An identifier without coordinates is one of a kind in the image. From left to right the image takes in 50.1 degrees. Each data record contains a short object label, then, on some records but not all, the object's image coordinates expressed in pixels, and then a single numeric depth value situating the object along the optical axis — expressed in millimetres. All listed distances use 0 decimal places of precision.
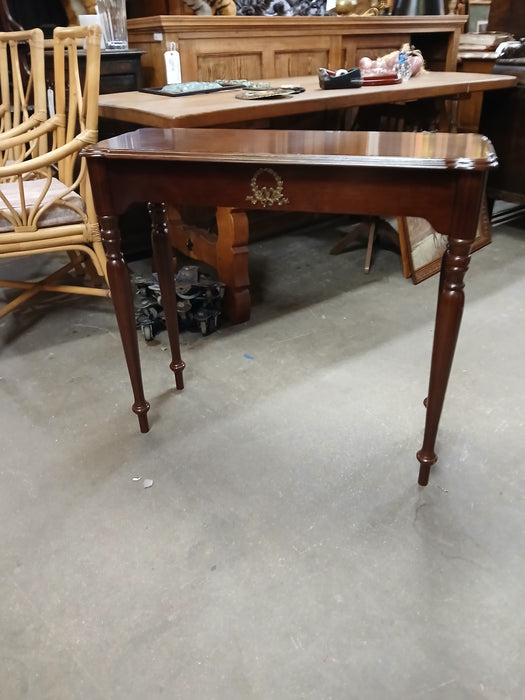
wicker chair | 1783
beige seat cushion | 1860
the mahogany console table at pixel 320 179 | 1055
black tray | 2082
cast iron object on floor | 2074
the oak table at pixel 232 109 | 1769
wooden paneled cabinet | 2314
